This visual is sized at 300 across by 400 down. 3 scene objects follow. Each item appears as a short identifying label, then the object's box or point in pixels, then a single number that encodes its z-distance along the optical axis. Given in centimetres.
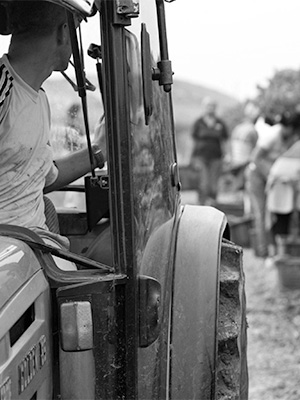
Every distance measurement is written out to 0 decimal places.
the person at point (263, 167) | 962
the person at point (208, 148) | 1495
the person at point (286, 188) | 823
